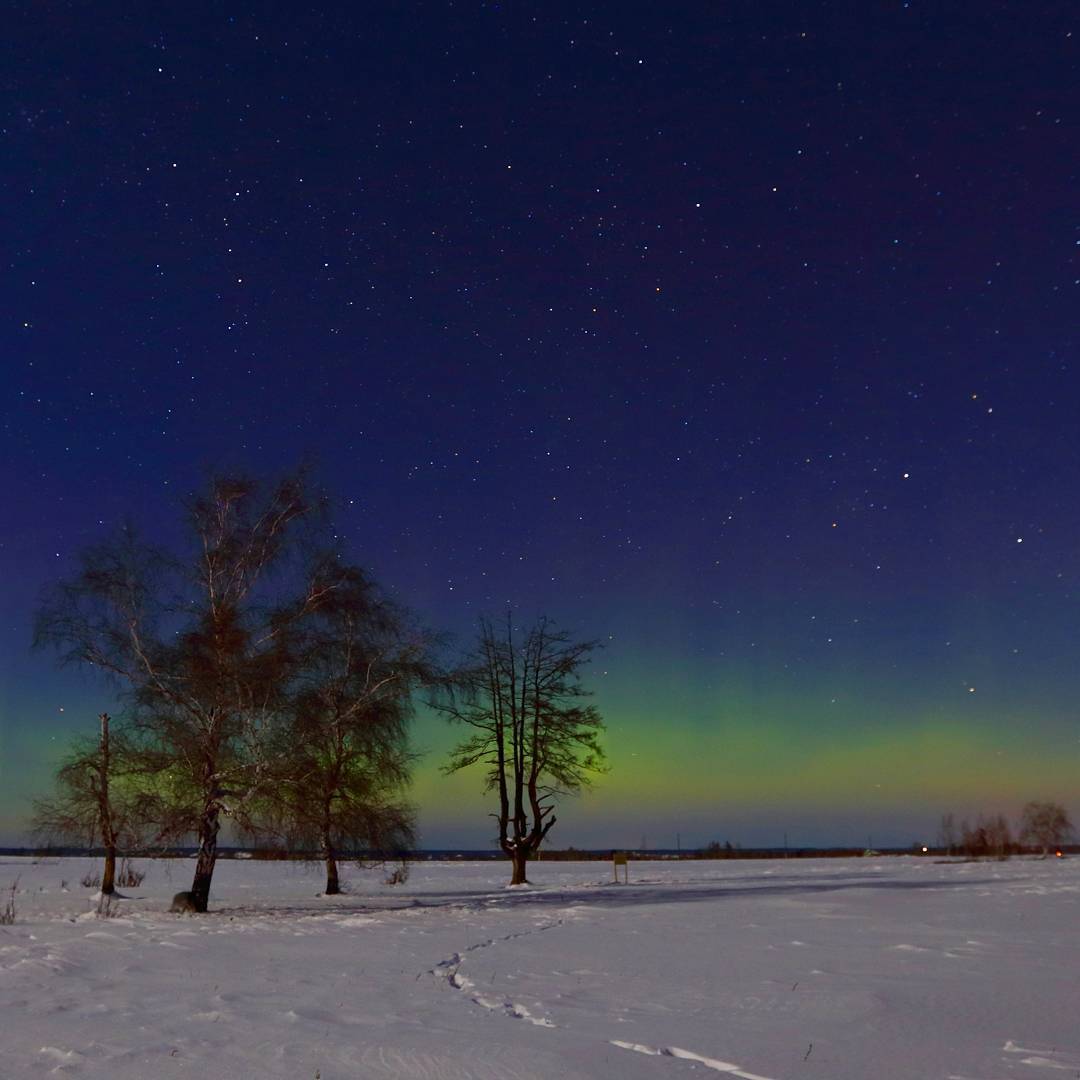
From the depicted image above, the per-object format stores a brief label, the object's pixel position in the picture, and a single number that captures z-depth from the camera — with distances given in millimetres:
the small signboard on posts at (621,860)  37281
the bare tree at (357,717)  24062
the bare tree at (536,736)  36531
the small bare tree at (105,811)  22047
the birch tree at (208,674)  22188
